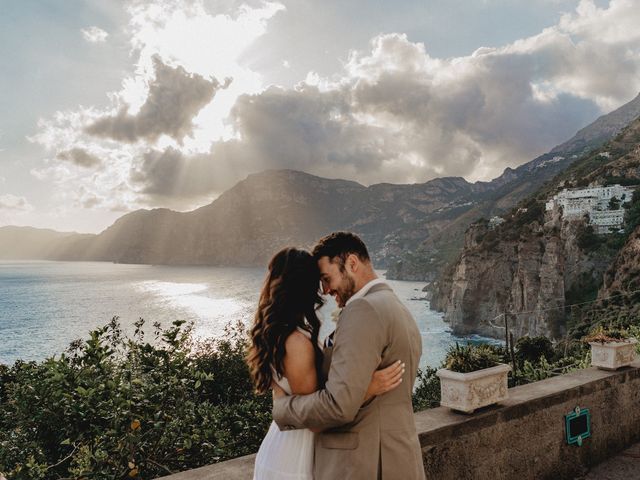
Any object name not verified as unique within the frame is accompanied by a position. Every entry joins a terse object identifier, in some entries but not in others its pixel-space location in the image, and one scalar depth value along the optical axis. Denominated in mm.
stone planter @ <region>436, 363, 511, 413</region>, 3039
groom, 1483
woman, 1595
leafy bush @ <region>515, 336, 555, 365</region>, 28584
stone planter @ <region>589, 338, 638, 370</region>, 4273
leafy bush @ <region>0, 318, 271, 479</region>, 3455
